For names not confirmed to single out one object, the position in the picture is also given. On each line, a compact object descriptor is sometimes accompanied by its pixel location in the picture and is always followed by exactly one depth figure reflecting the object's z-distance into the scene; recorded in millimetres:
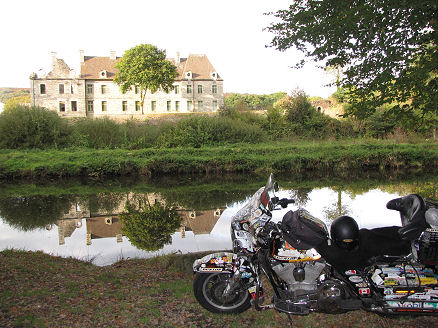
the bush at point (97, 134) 23016
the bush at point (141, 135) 22922
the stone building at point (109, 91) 48219
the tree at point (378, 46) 5801
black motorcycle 3207
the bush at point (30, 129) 21734
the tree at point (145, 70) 43719
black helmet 3254
